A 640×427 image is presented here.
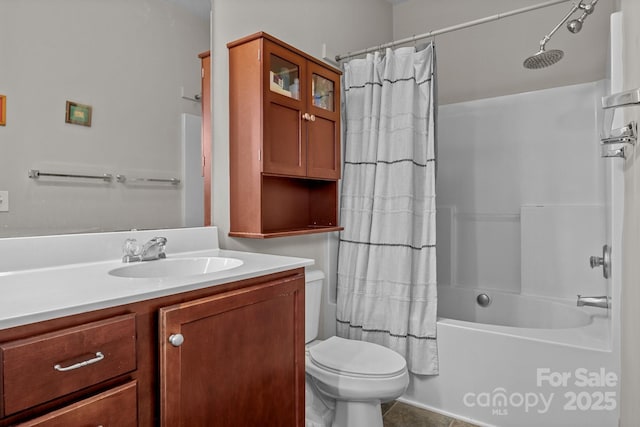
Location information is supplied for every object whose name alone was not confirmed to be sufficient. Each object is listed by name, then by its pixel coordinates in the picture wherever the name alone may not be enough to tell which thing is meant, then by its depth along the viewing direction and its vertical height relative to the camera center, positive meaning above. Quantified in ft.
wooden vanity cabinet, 2.34 -1.17
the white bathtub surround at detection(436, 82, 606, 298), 7.73 +0.41
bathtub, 5.24 -2.52
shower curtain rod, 5.93 +3.19
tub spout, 5.78 -1.42
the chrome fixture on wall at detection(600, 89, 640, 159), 2.30 +0.71
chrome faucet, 4.38 -0.45
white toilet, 5.00 -2.28
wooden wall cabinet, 5.48 +1.23
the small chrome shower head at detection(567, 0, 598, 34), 5.02 +2.53
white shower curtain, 6.47 +0.05
